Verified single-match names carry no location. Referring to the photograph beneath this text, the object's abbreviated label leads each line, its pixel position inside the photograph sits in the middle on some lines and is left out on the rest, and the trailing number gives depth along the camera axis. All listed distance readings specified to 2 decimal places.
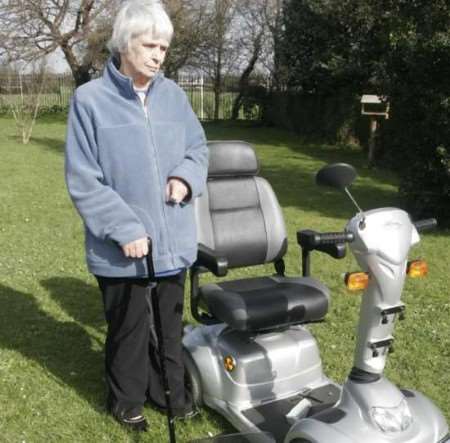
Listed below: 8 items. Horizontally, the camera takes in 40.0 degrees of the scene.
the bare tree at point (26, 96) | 16.55
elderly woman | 2.55
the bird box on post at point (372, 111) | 11.57
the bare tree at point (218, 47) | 21.95
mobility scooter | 2.14
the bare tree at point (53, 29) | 20.56
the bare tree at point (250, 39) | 21.75
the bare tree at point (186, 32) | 20.93
